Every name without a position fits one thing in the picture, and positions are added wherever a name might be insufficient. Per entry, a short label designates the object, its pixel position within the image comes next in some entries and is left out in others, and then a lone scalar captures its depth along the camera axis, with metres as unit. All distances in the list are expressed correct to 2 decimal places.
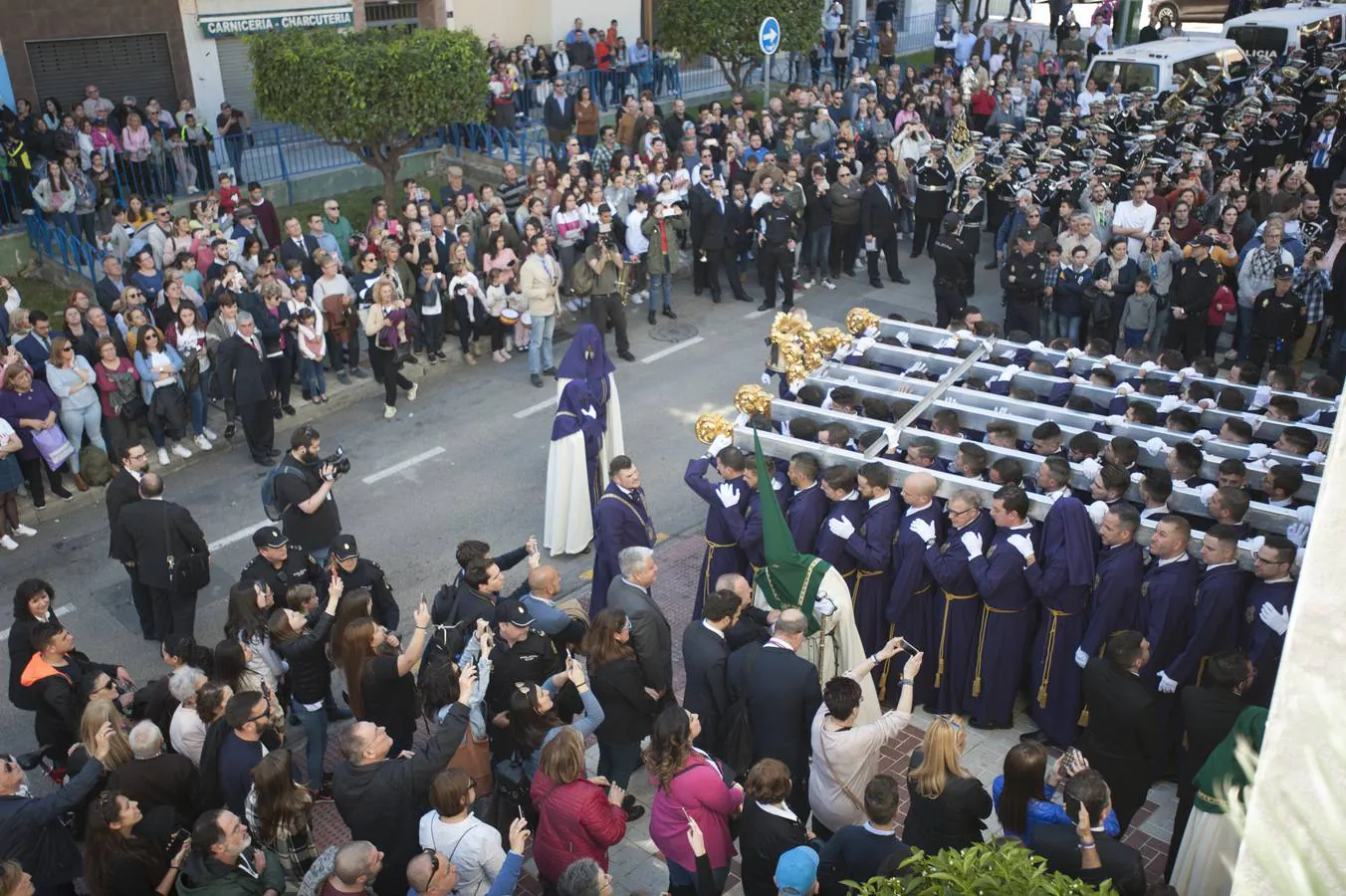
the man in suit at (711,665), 6.73
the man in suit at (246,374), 11.34
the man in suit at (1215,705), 6.20
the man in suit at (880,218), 15.88
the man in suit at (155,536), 8.62
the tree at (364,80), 15.30
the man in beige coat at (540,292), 13.29
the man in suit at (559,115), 20.39
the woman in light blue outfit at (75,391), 10.61
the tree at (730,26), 21.47
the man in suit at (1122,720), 6.43
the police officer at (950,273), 14.26
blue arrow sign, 18.27
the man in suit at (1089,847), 5.22
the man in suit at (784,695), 6.42
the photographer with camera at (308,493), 8.88
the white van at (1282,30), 23.64
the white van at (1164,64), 21.00
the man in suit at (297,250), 13.55
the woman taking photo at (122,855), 5.62
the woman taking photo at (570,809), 5.58
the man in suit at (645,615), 6.95
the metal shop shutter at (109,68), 17.91
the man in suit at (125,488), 8.79
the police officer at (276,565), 7.82
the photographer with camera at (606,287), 13.58
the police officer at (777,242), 15.16
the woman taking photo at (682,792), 5.59
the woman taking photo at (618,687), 6.76
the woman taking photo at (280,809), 5.64
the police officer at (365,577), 7.70
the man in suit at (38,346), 11.06
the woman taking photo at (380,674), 6.78
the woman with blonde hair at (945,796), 5.55
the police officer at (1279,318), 12.59
